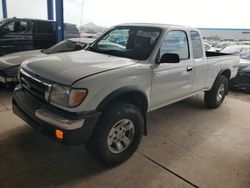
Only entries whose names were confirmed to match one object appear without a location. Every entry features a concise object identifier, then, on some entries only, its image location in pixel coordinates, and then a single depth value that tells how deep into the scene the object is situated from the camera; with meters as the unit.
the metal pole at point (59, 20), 5.46
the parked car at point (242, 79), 5.53
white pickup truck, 1.94
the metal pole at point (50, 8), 7.87
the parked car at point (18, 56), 4.07
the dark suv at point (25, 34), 5.48
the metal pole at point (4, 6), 10.23
